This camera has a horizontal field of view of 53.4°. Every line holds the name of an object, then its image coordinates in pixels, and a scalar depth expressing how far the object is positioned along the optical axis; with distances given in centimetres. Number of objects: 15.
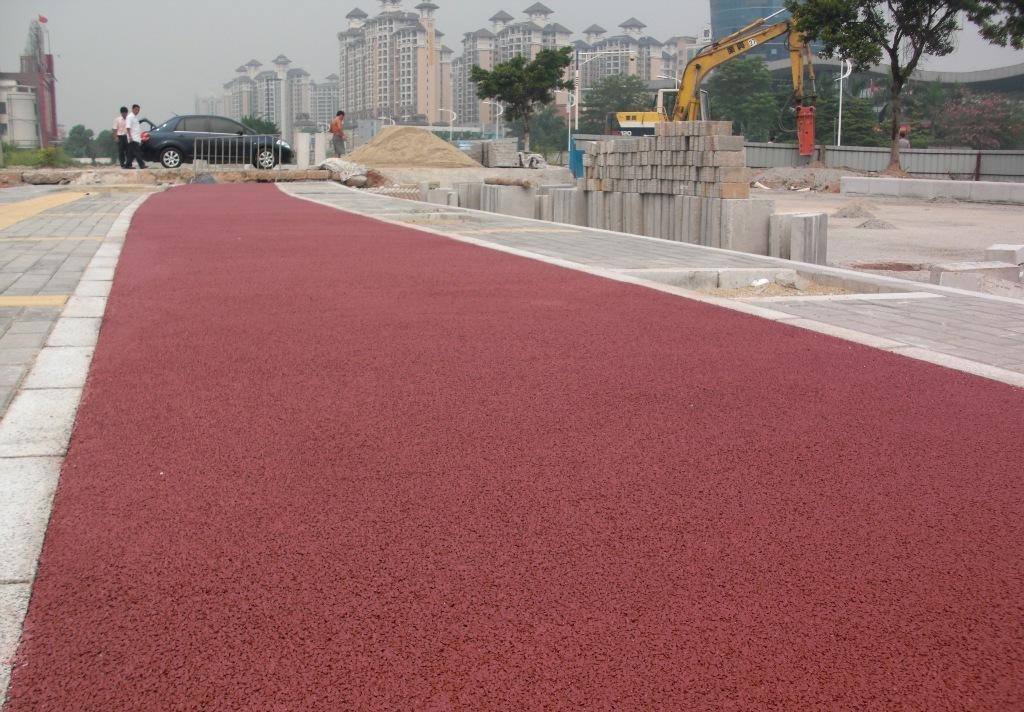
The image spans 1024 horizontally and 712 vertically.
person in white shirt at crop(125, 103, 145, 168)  2909
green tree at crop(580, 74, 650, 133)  9750
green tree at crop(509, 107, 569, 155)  10569
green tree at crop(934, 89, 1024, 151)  6225
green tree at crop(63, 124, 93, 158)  11512
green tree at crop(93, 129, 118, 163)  10019
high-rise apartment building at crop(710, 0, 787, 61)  19312
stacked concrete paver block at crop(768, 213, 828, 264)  1249
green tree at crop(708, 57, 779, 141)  7712
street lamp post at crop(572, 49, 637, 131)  5911
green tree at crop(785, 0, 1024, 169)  3656
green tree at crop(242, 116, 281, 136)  8913
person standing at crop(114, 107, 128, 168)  2923
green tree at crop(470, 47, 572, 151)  6397
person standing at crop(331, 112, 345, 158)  3616
